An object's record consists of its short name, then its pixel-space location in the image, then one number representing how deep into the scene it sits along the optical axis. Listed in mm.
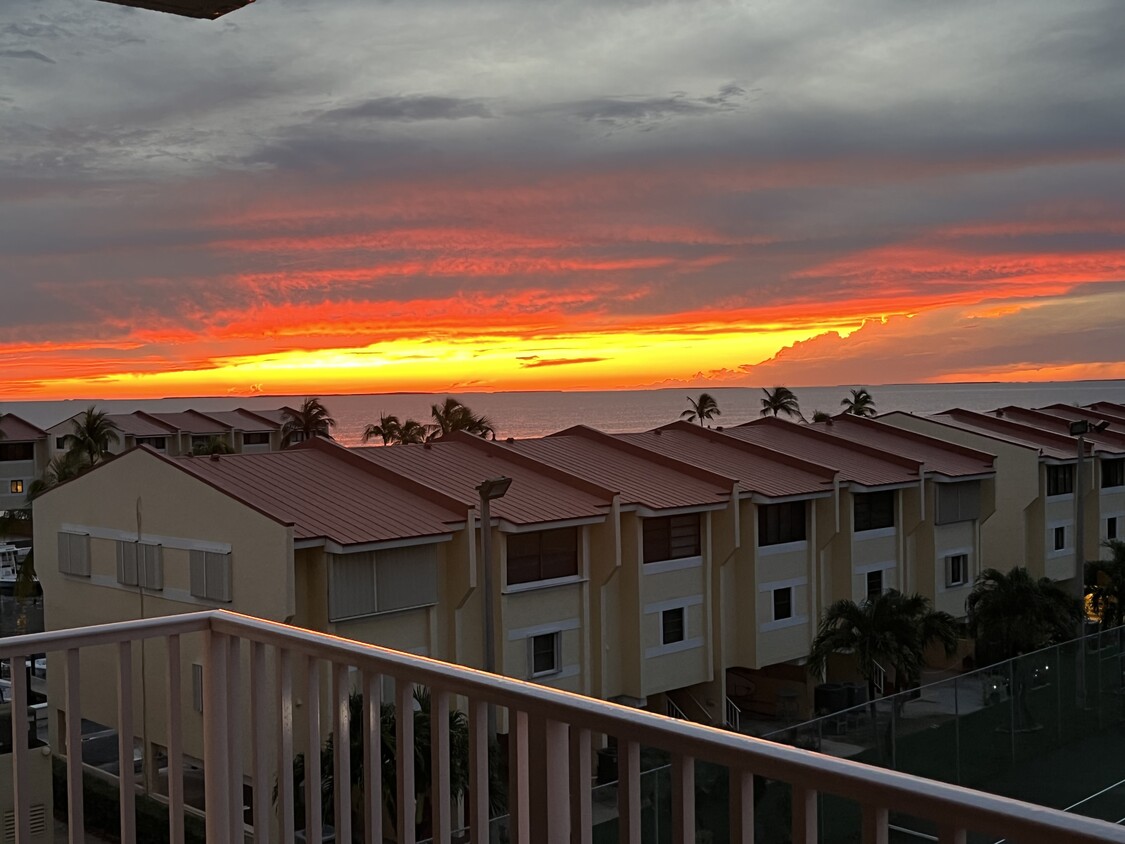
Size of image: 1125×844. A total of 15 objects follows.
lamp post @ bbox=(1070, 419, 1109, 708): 29186
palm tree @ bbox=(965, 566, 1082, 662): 29891
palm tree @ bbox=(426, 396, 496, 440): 55034
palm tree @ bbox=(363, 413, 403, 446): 59312
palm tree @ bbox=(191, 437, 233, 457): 55775
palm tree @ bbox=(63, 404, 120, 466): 56719
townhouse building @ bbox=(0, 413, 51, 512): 63031
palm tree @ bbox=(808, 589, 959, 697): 27062
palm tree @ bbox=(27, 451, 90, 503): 50875
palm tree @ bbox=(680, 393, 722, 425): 72500
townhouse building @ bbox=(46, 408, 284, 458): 64875
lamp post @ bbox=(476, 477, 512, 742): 19531
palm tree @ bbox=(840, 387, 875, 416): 71625
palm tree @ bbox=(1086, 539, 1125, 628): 34562
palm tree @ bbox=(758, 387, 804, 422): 73406
